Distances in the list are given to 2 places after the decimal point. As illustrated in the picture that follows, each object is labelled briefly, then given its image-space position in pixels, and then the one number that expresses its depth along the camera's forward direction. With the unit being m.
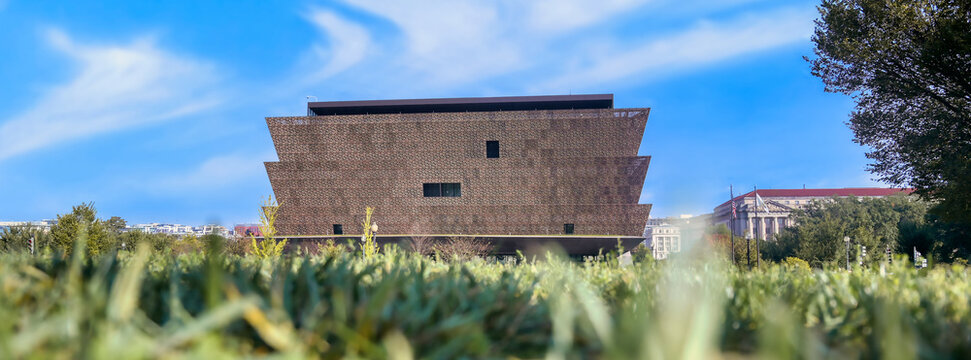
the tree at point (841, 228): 50.72
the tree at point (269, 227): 18.12
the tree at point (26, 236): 40.11
